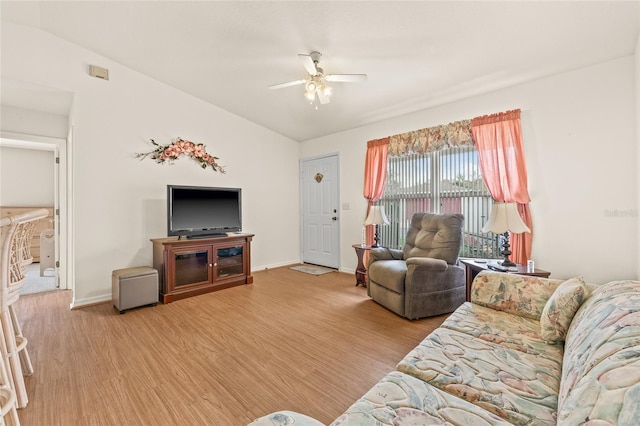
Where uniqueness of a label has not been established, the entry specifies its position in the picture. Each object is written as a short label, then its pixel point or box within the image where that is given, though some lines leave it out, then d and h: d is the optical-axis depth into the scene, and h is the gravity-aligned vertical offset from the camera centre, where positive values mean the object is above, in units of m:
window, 3.40 +0.25
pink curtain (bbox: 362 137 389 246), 4.23 +0.64
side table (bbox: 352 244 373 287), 3.99 -0.85
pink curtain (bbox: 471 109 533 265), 3.01 +0.55
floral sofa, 0.68 -0.69
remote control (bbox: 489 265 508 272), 2.56 -0.54
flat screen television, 3.52 +0.01
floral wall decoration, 3.78 +0.85
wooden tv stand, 3.37 -0.71
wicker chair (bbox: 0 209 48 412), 1.40 -0.49
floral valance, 3.40 +0.98
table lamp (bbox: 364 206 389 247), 3.89 -0.08
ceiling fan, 2.75 +1.35
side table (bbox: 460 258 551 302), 2.48 -0.55
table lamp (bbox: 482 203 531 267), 2.64 -0.10
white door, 5.00 +0.01
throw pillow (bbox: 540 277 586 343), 1.40 -0.53
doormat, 4.79 -1.06
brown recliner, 2.72 -0.63
